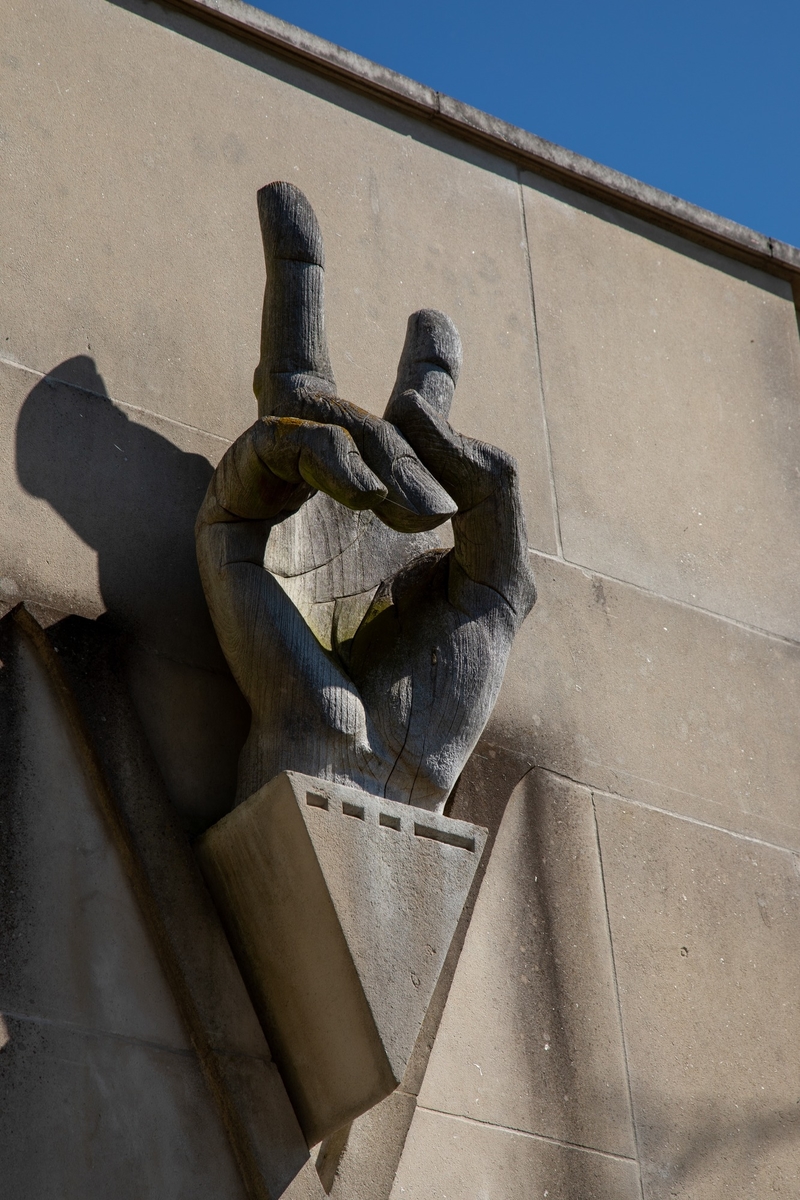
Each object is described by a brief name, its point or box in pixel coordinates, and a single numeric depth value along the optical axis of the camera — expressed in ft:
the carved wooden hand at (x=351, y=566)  18.53
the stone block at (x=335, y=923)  17.12
